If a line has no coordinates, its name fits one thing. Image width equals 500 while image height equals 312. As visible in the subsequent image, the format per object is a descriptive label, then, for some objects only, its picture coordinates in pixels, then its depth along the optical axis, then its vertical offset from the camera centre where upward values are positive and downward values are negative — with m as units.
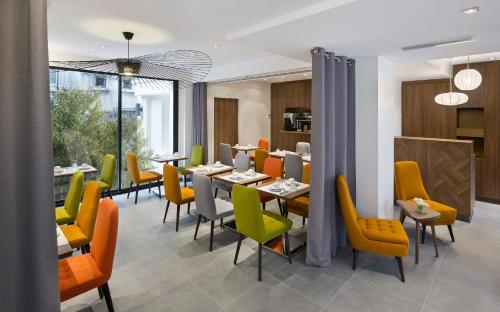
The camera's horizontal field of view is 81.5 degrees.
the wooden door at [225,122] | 8.01 +0.62
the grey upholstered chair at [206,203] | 3.48 -0.73
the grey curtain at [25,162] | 1.13 -0.07
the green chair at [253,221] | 2.82 -0.81
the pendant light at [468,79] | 4.38 +0.96
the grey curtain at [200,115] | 7.14 +0.71
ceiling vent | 2.85 +1.03
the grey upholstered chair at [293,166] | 4.90 -0.39
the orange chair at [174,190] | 4.10 -0.67
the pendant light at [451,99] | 4.97 +0.76
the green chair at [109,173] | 4.93 -0.49
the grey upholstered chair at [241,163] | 5.40 -0.37
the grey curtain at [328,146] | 3.12 -0.04
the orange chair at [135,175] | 5.38 -0.57
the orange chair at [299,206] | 3.77 -0.83
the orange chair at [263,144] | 8.27 -0.02
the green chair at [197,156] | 6.75 -0.28
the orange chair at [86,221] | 2.76 -0.75
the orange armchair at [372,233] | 2.83 -0.92
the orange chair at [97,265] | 2.06 -0.93
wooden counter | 4.42 -0.42
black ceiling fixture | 3.00 +0.92
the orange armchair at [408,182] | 4.04 -0.55
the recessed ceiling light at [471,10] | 2.11 +0.97
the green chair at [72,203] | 3.15 -0.65
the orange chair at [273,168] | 4.93 -0.42
